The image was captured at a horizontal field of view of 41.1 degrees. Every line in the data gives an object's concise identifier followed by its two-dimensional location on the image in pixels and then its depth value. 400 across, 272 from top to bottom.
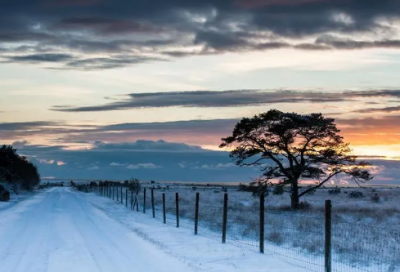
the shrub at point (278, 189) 38.12
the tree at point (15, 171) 69.12
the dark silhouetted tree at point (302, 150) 37.50
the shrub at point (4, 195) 52.83
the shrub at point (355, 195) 65.67
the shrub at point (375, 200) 52.06
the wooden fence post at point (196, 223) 21.50
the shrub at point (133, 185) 55.67
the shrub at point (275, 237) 19.74
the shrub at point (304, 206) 37.57
